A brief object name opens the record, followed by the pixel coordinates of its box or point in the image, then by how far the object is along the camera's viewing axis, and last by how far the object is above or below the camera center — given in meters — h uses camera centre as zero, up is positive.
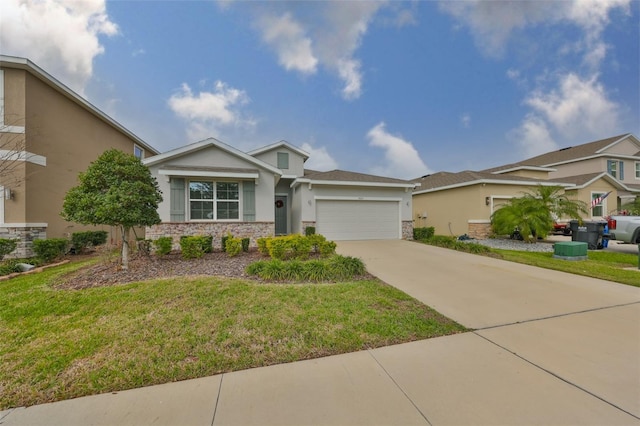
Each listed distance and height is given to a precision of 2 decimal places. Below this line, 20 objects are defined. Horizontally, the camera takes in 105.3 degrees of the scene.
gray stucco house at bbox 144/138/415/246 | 9.70 +0.80
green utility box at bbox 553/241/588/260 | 7.89 -1.17
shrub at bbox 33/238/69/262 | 7.41 -0.96
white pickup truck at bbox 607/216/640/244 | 9.38 -0.53
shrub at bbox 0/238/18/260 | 7.06 -0.84
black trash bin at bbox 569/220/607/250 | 10.15 -0.80
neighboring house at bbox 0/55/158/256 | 8.23 +2.56
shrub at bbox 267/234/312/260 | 7.11 -0.92
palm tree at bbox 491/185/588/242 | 10.93 +0.14
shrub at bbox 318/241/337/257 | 7.79 -1.02
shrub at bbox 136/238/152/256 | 7.55 -0.92
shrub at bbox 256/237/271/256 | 7.74 -0.96
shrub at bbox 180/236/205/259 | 7.38 -0.95
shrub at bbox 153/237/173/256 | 7.29 -0.85
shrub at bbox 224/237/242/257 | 7.79 -0.98
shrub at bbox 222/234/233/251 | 8.54 -0.88
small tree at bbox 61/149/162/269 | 5.71 +0.50
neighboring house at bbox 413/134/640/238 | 13.65 +1.86
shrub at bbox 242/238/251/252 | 8.76 -0.99
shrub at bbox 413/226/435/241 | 12.87 -0.92
